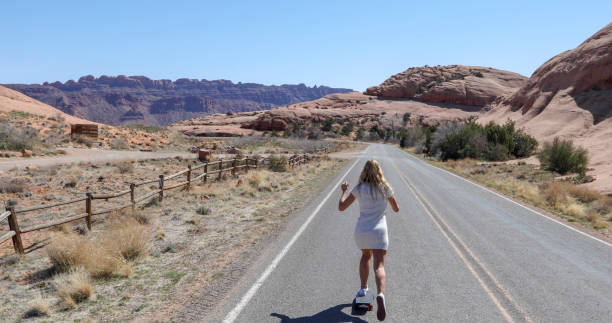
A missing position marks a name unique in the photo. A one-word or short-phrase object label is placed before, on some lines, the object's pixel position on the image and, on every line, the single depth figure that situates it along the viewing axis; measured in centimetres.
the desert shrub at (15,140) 2445
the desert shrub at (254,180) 1697
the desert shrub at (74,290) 494
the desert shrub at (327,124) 10038
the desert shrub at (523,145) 3922
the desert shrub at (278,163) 2415
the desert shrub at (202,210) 1137
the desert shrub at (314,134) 8690
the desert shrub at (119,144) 3534
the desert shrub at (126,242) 680
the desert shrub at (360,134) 9625
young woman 438
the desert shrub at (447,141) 4344
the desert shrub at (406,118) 10821
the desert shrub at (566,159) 2434
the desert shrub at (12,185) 1404
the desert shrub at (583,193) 1619
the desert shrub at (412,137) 7866
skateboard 462
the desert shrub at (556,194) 1514
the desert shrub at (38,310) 473
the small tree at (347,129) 9834
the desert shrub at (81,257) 603
